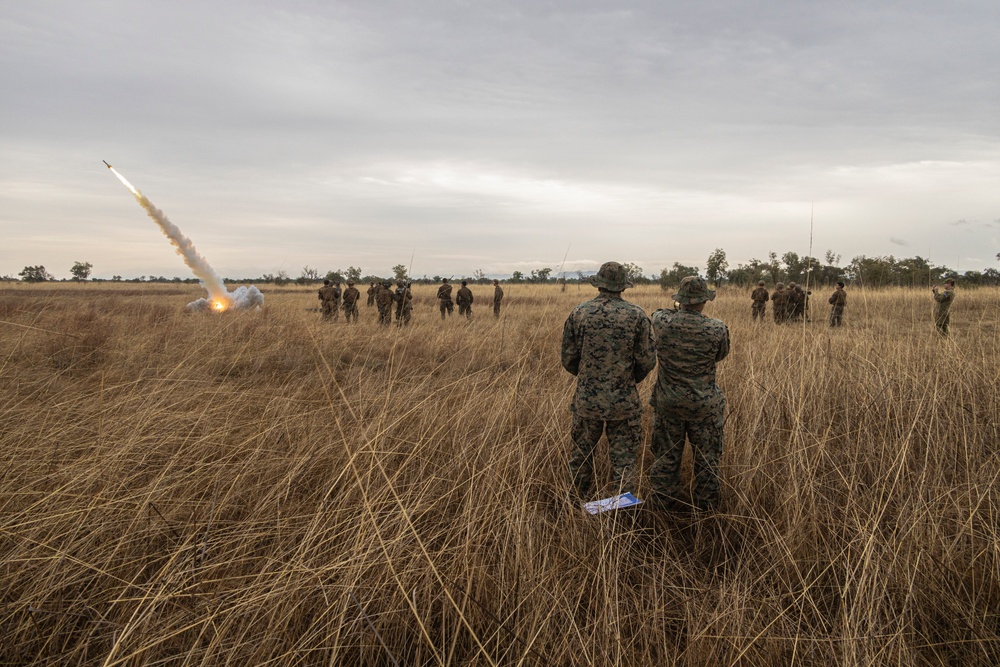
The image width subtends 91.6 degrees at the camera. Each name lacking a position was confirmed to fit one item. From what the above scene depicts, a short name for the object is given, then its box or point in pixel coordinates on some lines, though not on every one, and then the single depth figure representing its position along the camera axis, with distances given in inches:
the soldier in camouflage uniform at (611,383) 132.3
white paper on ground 102.0
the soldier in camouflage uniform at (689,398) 126.3
